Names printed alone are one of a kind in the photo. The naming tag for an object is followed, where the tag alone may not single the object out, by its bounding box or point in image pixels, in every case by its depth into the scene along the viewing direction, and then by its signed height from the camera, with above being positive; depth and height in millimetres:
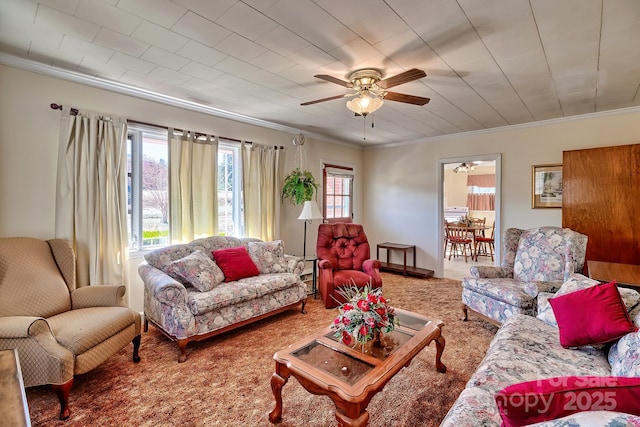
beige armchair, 1827 -781
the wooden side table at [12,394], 1053 -736
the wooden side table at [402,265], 5246 -1040
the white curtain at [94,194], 2764 +143
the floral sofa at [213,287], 2559 -756
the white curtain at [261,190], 4172 +284
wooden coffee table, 1494 -899
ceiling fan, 2432 +994
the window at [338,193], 5543 +341
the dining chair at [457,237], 7102 -632
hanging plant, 4461 +351
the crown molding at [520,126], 3670 +1238
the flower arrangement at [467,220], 7296 -234
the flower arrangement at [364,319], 1887 -702
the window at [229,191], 4051 +260
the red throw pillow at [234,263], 3226 -592
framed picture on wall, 4133 +353
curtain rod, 2705 +936
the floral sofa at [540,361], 1227 -829
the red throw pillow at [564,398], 905 -586
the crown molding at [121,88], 2514 +1232
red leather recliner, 3691 -680
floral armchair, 2734 -642
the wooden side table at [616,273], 2383 -543
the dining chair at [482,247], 6922 -936
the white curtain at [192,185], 3492 +298
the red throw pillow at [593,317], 1665 -619
